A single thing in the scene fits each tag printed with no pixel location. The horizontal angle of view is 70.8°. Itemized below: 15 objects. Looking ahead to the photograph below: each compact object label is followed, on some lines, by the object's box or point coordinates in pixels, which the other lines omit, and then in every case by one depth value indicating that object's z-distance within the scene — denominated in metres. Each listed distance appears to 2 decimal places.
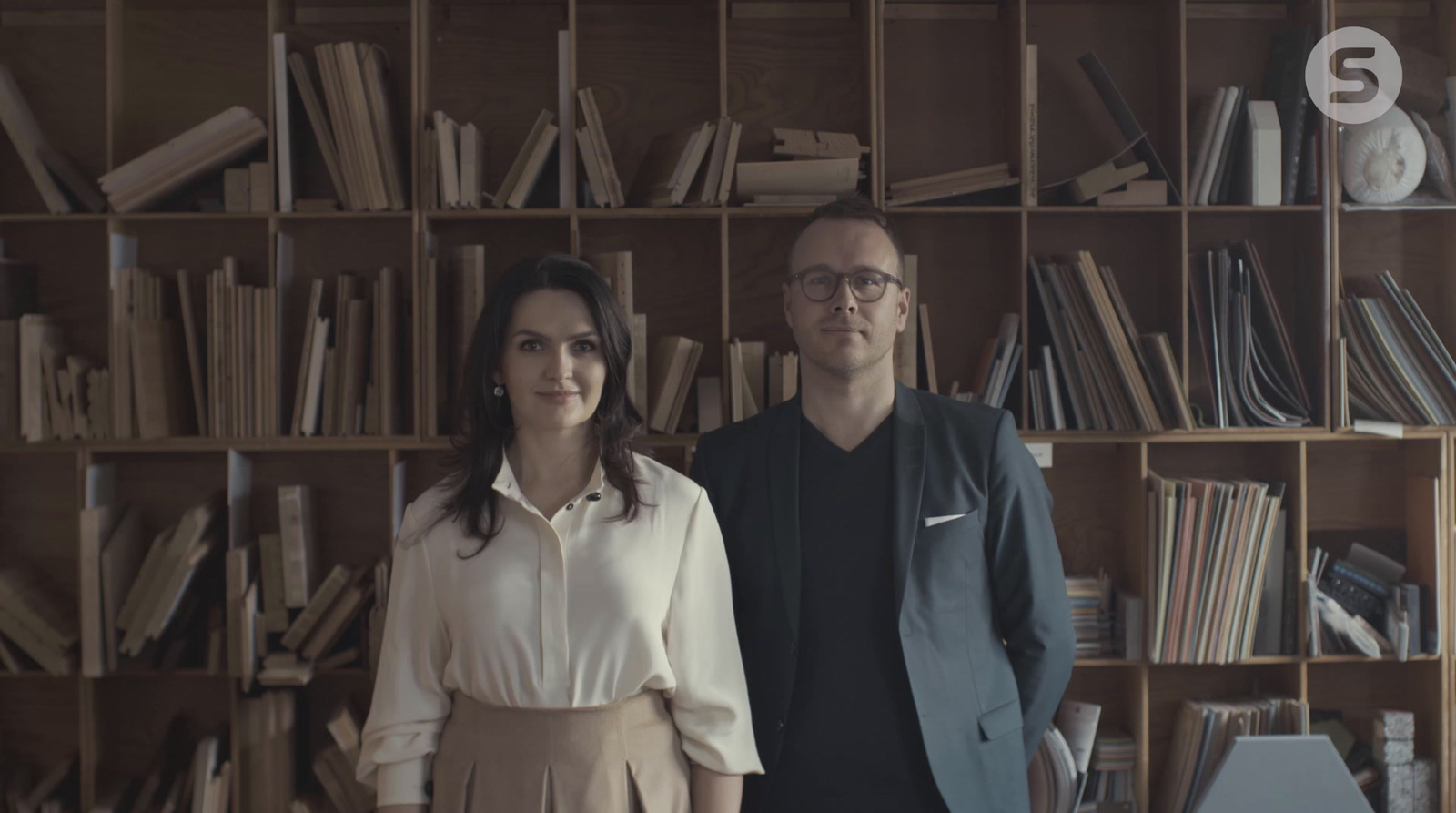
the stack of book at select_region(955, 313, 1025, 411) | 2.76
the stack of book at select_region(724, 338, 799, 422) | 2.71
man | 1.92
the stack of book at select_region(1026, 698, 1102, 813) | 2.71
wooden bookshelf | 2.94
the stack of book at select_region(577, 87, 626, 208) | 2.68
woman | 1.57
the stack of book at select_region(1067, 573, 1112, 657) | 2.82
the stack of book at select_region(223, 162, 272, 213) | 2.76
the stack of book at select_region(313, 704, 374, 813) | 2.76
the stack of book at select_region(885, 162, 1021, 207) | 2.74
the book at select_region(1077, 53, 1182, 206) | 2.73
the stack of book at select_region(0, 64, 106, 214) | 2.69
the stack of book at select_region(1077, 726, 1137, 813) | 2.87
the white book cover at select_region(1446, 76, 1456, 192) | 2.81
